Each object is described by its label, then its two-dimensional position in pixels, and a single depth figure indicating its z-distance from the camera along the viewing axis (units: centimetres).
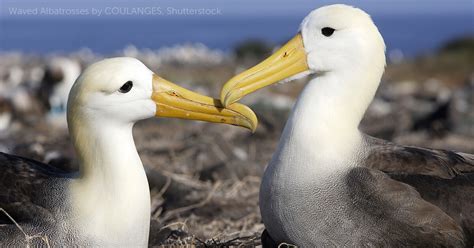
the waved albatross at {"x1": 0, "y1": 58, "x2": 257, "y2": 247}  794
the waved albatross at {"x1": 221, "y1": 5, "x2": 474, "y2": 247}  828
